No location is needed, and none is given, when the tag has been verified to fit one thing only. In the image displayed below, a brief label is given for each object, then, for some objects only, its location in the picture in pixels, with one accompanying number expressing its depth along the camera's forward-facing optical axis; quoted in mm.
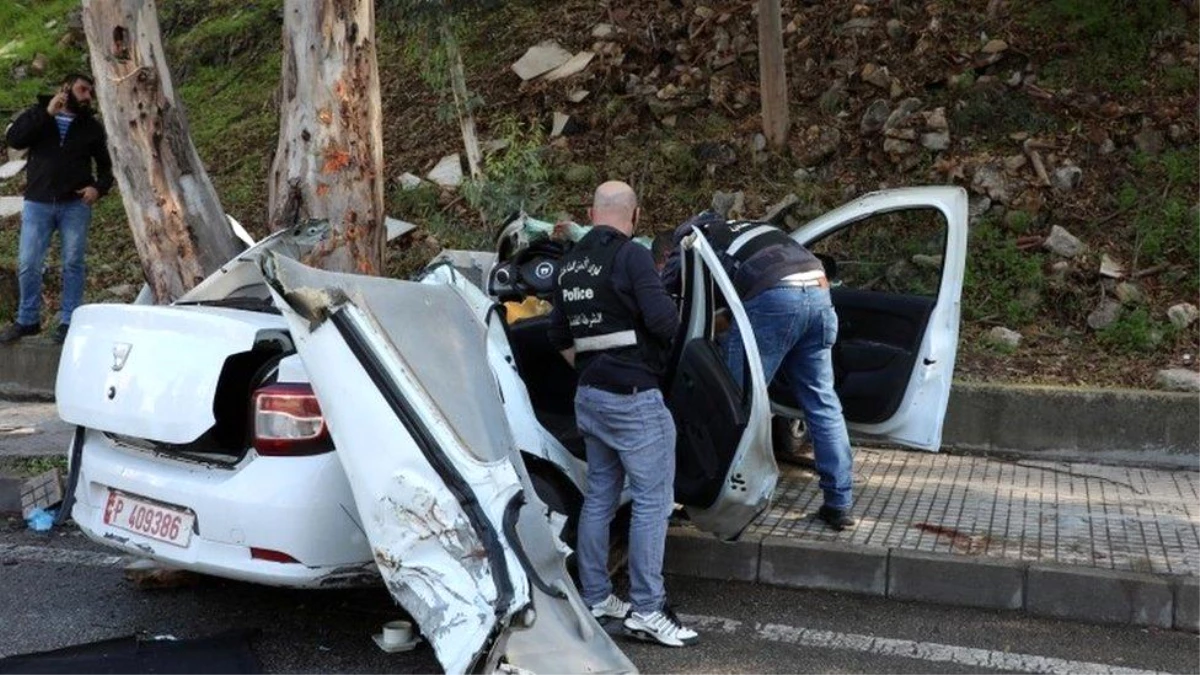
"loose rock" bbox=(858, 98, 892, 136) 10188
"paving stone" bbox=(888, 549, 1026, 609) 5137
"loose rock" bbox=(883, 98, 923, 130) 10055
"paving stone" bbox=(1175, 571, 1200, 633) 4887
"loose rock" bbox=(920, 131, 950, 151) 9805
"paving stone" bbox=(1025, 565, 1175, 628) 4949
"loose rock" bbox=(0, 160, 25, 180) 13180
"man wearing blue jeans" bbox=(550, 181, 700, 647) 4555
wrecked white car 3998
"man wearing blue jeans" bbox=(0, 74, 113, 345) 8859
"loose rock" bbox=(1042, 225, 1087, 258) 8664
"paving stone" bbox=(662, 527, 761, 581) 5516
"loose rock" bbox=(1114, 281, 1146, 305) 8227
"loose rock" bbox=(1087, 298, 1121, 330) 8172
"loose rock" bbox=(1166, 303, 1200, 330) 8000
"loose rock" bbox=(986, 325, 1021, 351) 8109
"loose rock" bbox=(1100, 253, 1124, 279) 8430
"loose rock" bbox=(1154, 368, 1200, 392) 7402
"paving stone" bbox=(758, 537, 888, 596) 5332
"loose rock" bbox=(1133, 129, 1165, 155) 9335
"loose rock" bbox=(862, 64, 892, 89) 10555
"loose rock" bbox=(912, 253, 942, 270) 6277
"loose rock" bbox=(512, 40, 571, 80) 12087
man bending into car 5582
